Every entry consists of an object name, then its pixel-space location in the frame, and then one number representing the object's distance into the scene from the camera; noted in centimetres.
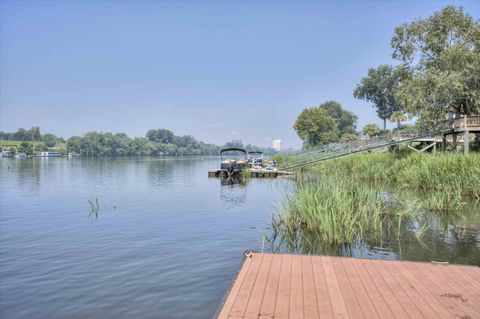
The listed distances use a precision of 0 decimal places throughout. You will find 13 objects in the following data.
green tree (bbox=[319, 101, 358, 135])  12256
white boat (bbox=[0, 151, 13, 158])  16850
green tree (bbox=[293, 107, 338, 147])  8619
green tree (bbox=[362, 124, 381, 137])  7325
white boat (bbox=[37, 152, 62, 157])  18762
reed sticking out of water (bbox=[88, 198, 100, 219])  1962
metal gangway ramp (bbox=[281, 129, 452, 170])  3709
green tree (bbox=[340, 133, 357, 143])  8262
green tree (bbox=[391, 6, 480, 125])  3189
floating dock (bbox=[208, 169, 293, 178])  4241
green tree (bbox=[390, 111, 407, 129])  6956
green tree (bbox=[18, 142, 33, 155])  18912
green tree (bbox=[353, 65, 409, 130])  8469
